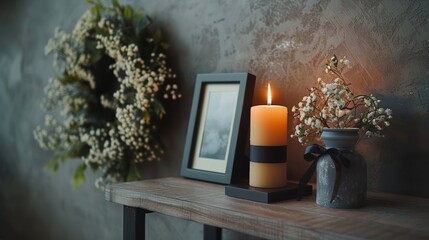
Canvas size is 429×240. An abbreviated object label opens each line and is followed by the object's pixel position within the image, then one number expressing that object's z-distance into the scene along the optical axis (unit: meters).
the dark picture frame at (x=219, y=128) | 1.44
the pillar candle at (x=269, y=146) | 1.26
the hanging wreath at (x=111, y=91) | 1.78
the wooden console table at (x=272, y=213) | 0.91
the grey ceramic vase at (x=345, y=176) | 1.09
